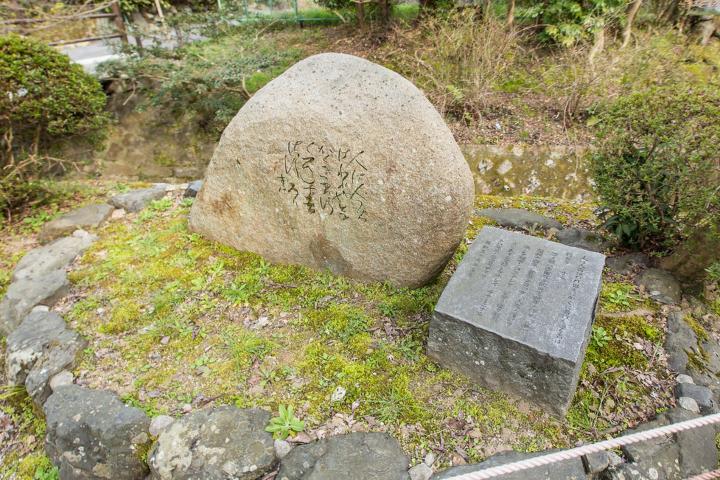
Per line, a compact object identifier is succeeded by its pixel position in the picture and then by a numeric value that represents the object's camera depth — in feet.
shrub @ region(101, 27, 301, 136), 24.06
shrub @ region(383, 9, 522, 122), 21.79
